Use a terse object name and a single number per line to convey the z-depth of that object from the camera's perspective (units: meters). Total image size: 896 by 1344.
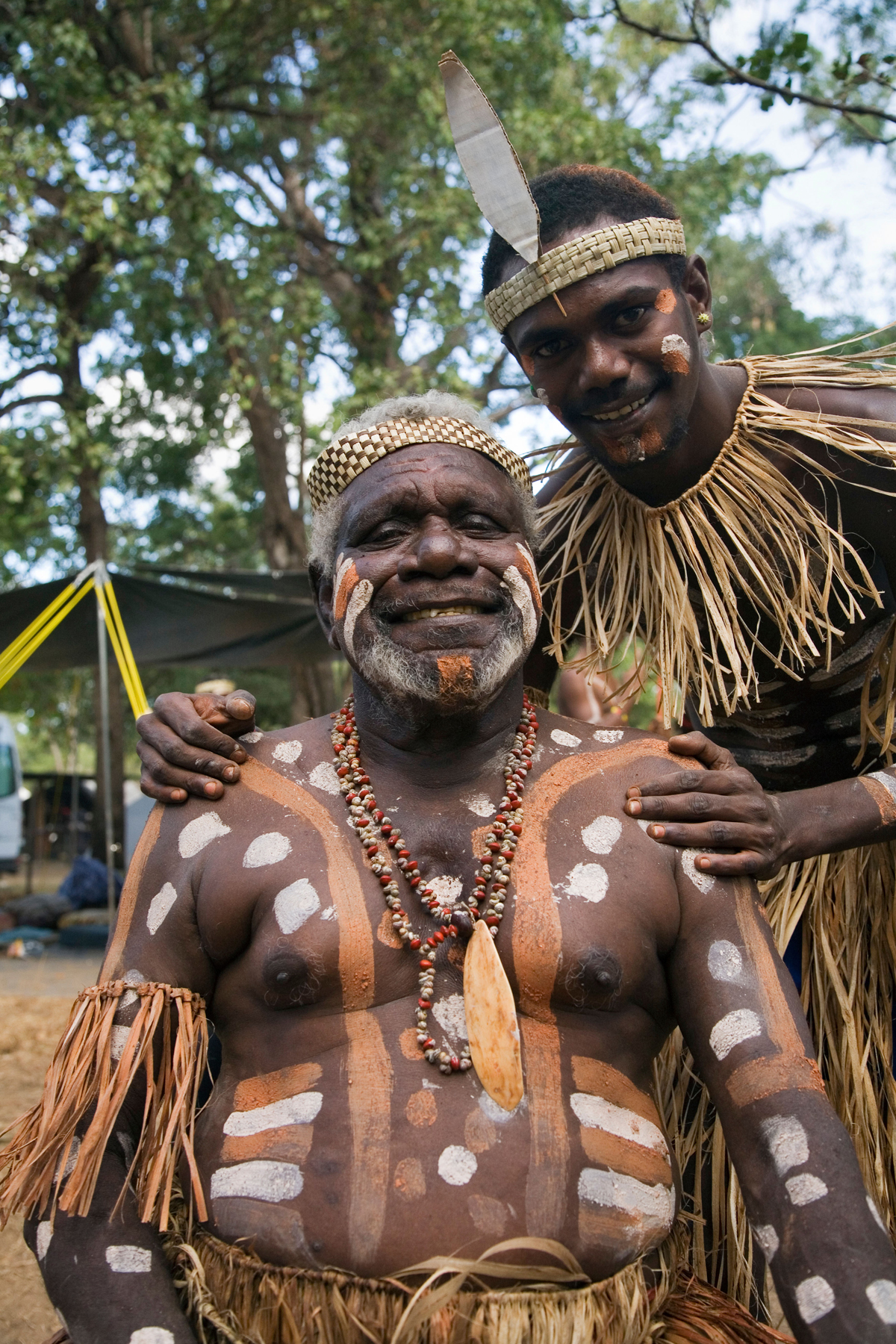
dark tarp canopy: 8.41
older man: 1.63
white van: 13.89
